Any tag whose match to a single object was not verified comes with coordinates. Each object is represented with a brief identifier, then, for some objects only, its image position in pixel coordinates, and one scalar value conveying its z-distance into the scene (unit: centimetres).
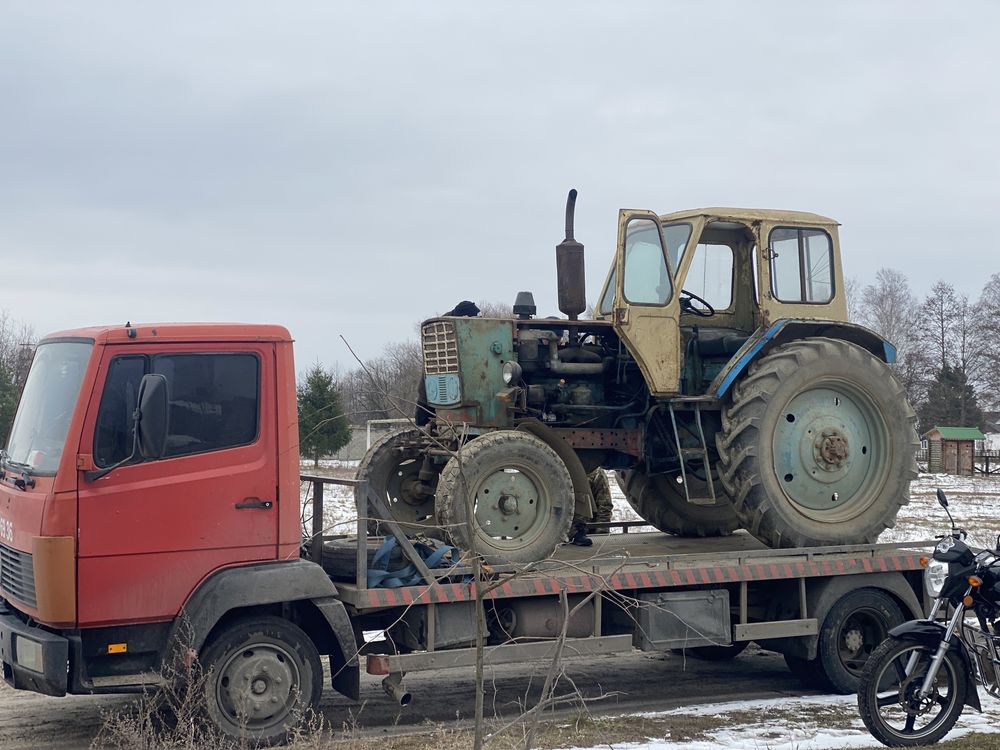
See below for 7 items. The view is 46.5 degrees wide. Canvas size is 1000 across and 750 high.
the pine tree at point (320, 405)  2586
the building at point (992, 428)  6242
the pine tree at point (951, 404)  5672
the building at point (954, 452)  4319
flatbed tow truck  658
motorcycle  724
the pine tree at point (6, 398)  2719
